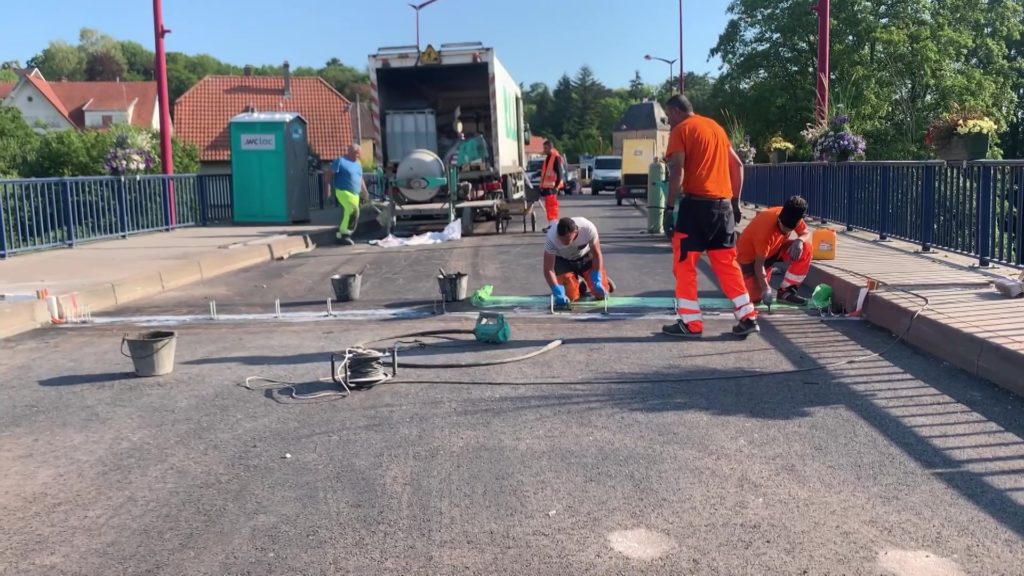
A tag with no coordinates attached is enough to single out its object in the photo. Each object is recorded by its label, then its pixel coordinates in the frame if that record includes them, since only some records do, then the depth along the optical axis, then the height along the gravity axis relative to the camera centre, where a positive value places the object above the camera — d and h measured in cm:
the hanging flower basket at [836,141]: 1541 +77
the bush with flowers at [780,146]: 2244 +104
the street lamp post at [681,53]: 4801 +758
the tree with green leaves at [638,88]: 14531 +1692
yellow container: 1052 -67
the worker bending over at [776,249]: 846 -59
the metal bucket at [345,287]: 967 -92
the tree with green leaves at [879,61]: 3997 +597
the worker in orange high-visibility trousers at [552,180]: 1620 +26
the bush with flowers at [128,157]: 1742 +99
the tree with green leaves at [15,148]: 2744 +200
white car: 4134 +81
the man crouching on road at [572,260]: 835 -64
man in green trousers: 1630 +28
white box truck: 1681 +181
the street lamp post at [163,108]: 1869 +212
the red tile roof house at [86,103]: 6925 +834
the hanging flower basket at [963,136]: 1001 +51
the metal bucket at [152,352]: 634 -102
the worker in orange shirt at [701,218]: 716 -22
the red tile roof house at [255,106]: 5238 +574
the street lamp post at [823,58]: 1811 +266
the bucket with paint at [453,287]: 912 -90
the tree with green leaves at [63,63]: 10056 +1629
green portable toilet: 1994 +75
